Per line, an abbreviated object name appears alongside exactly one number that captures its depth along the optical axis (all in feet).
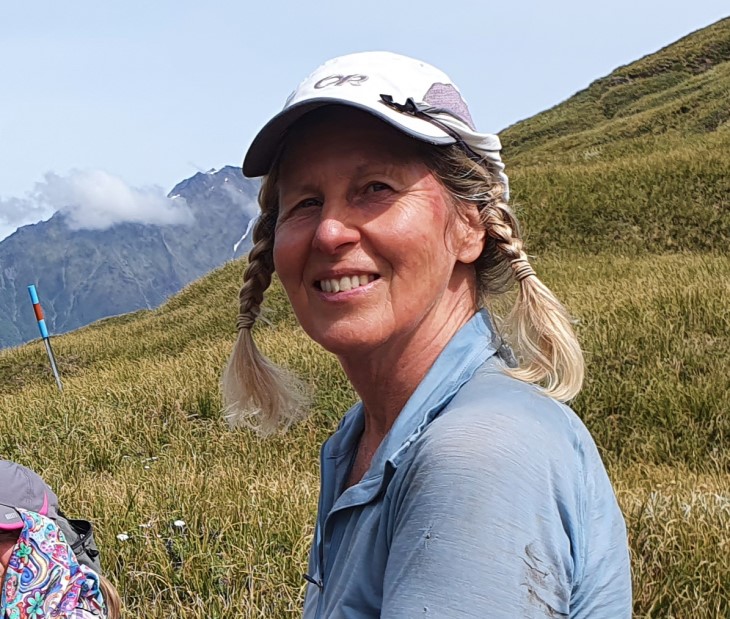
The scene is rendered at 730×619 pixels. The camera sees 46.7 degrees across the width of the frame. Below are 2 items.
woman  3.48
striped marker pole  27.47
